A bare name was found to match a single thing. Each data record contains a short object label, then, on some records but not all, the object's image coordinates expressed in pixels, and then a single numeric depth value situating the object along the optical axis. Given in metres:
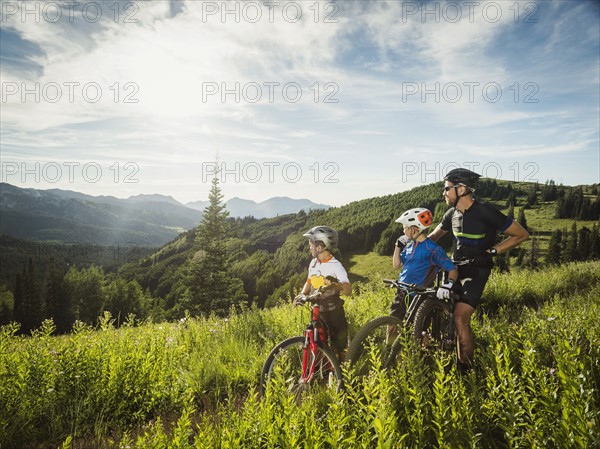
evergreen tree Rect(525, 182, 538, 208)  178.49
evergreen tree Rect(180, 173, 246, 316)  35.84
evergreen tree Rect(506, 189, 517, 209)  177.85
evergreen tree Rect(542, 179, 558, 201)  180.62
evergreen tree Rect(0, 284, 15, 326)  76.81
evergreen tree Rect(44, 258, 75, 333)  75.94
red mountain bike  4.56
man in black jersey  4.96
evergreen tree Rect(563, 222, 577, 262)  98.64
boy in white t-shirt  5.00
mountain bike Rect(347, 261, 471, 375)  4.92
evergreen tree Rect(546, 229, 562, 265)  101.25
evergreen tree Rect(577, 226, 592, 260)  96.38
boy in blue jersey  5.39
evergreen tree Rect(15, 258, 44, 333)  72.31
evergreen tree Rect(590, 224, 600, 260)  91.94
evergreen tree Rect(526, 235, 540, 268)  86.80
